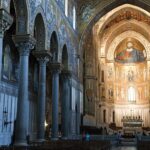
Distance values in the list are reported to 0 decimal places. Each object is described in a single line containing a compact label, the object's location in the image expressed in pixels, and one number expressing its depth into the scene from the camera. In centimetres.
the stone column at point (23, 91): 1110
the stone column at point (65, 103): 1839
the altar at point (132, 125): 3067
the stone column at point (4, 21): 899
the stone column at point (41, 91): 1368
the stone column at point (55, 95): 1612
